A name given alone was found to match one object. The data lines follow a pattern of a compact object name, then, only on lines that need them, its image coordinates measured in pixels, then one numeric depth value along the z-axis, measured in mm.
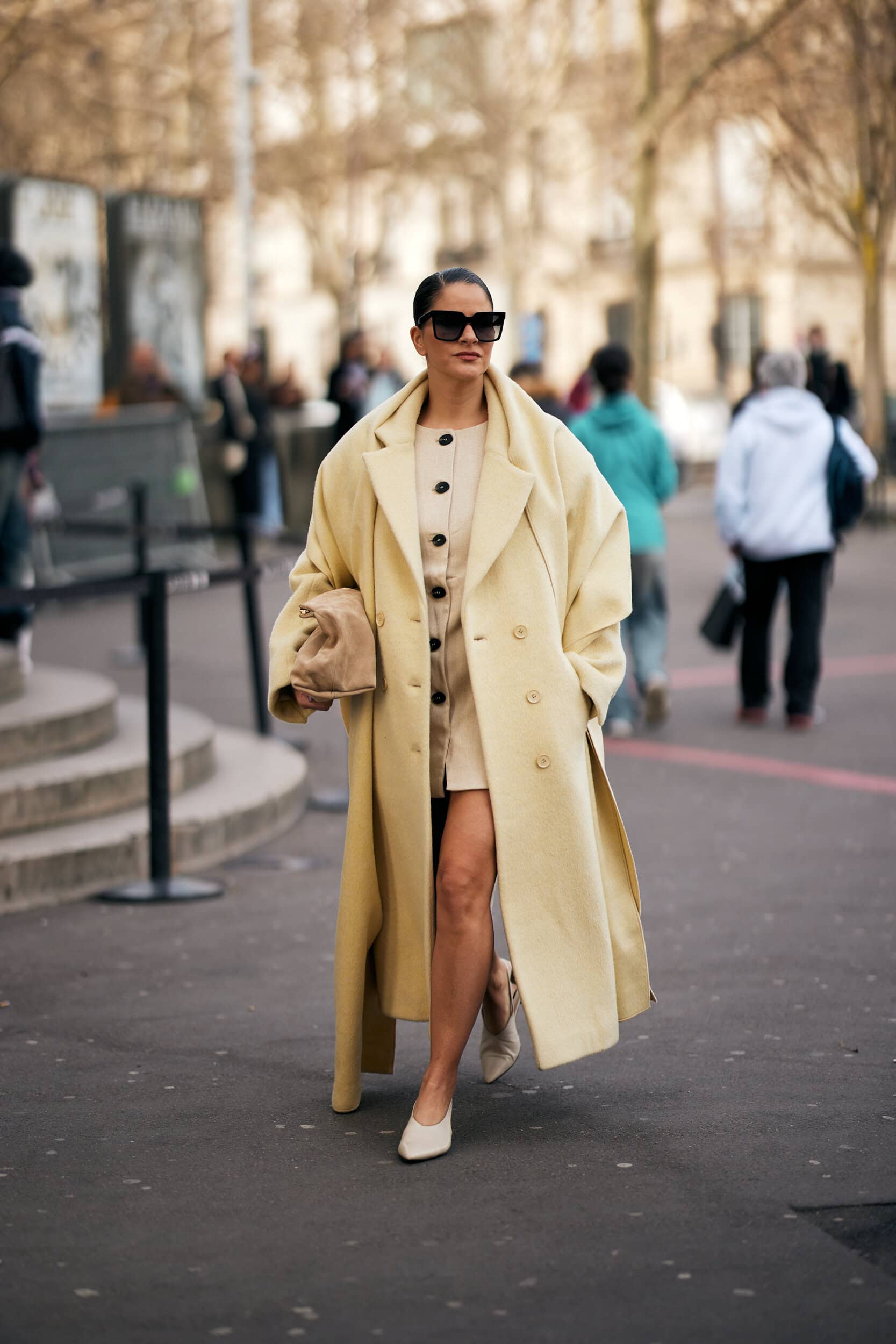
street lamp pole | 32750
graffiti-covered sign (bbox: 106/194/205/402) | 20266
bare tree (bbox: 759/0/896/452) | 24609
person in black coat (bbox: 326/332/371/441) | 19688
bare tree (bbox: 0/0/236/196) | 20969
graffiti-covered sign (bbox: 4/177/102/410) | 18312
